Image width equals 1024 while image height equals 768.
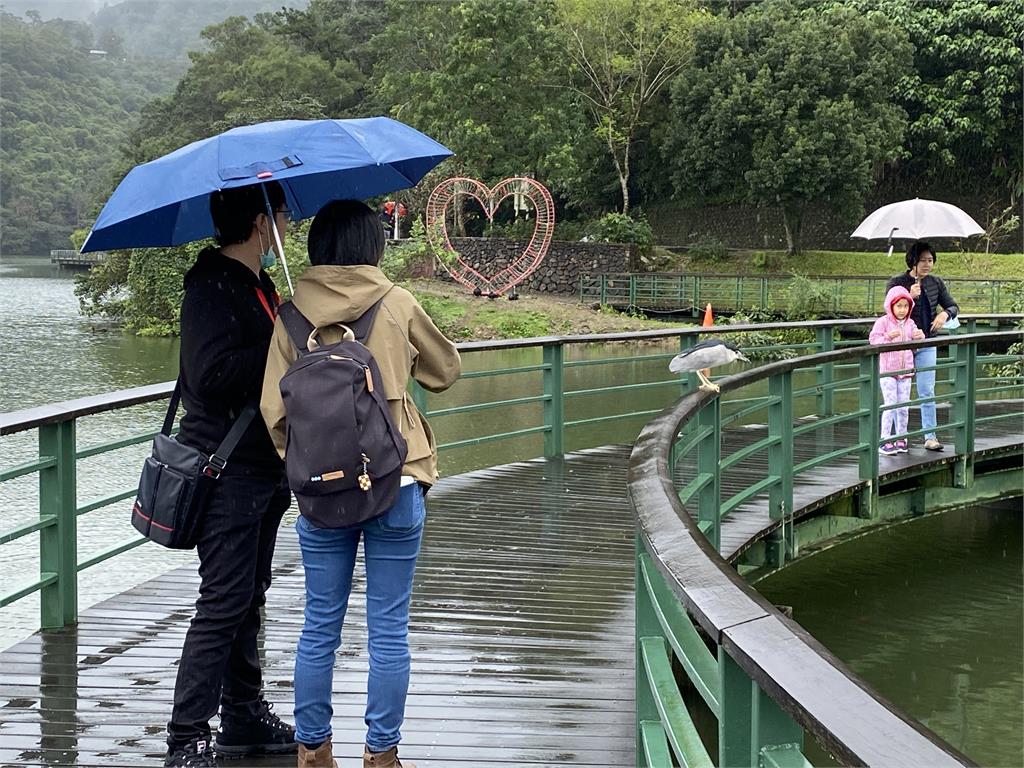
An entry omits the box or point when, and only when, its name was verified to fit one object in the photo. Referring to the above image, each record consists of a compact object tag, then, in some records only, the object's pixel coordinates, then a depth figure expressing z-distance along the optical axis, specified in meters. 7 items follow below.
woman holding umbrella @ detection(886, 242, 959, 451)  7.84
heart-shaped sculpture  28.49
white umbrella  10.58
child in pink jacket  7.68
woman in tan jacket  2.68
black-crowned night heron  5.95
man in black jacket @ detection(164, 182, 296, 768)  2.81
